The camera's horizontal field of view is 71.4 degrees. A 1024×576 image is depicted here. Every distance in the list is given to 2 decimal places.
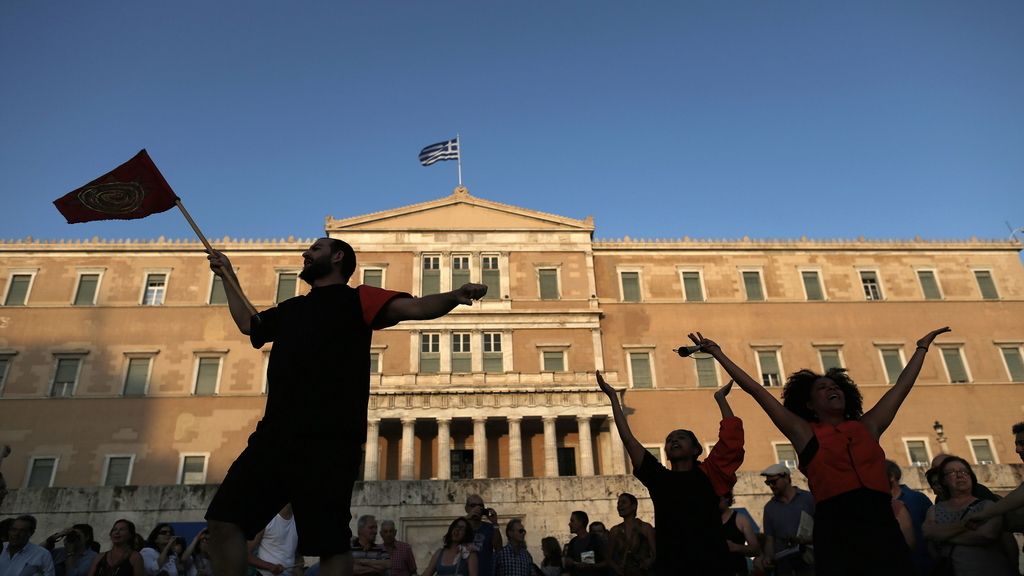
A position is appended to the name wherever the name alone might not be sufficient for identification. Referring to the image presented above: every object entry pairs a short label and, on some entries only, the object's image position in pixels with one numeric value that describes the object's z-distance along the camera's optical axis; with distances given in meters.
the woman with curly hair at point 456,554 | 7.71
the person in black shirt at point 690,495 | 4.48
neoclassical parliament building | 28.30
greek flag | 35.25
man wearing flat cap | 6.34
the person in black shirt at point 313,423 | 3.19
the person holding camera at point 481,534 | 7.89
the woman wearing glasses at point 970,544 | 4.85
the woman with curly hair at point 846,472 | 3.47
